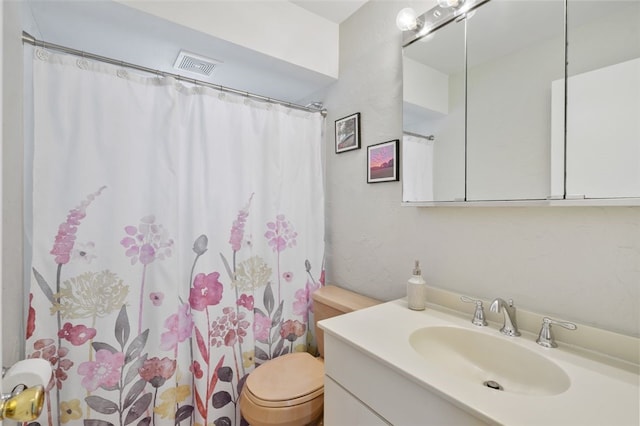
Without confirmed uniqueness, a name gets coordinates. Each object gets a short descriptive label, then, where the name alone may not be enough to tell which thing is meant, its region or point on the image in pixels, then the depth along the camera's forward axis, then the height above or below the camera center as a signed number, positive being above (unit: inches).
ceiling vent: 62.3 +32.5
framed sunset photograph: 58.8 +10.0
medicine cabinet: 33.4 +14.8
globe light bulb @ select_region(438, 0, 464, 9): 47.6 +33.9
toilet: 48.3 -31.7
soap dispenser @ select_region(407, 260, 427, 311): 48.9 -13.8
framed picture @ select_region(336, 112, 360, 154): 66.8 +18.1
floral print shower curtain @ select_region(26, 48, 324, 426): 45.1 -6.4
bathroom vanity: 26.6 -17.8
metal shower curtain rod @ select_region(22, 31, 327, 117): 43.2 +24.5
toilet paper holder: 19.8 -13.8
